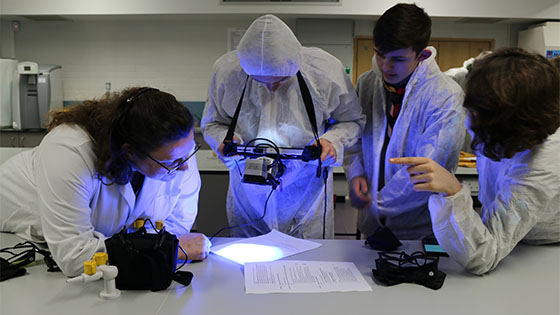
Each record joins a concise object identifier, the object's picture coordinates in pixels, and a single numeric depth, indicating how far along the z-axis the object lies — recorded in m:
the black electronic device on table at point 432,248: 1.46
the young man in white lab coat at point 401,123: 1.58
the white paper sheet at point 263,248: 1.44
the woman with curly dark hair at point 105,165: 1.19
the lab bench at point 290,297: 1.07
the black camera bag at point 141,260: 1.14
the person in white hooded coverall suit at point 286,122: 1.76
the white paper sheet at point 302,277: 1.19
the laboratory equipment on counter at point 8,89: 4.42
